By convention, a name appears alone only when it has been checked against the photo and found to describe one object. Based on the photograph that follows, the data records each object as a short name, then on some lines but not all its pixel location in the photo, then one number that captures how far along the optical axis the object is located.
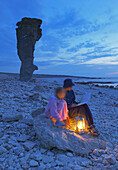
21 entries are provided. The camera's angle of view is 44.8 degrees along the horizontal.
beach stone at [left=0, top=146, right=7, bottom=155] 3.40
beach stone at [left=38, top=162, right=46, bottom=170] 3.05
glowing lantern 4.17
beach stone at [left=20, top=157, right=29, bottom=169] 3.06
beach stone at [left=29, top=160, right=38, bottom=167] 3.09
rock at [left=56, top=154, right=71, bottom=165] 3.27
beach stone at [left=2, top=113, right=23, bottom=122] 4.91
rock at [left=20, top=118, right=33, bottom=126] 4.82
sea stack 16.55
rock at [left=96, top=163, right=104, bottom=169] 3.24
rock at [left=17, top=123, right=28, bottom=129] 4.61
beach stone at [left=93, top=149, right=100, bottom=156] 3.63
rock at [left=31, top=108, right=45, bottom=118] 5.11
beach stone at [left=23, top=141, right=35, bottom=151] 3.57
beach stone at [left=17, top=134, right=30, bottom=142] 3.91
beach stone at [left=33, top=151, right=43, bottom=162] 3.27
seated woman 4.28
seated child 3.91
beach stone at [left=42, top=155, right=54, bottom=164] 3.25
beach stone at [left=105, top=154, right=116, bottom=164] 3.37
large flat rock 3.57
